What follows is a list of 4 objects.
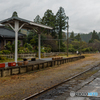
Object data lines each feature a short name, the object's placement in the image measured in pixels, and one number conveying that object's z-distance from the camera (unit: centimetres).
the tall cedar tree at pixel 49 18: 5797
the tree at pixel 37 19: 6794
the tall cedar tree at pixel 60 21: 6216
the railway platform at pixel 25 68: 1339
